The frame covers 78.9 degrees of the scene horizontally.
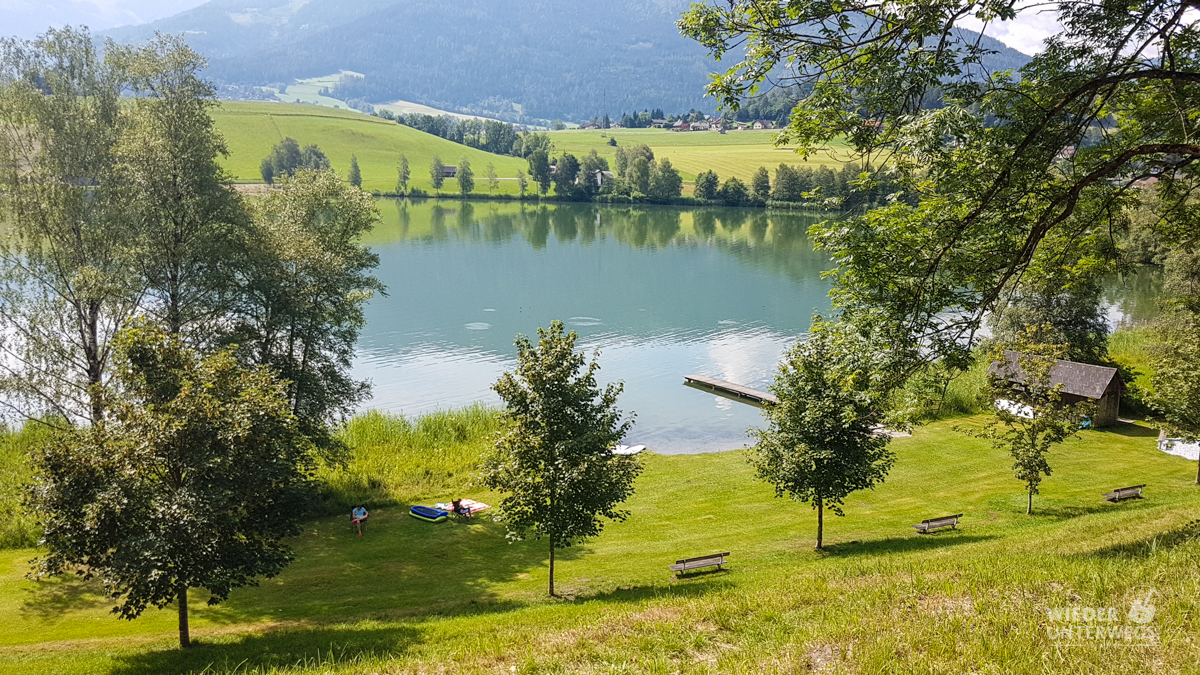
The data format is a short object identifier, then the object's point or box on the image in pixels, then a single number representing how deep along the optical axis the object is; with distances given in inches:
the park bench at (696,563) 851.4
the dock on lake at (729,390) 1894.7
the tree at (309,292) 1126.4
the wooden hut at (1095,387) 1537.9
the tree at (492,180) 7100.9
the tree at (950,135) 489.1
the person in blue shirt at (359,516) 1070.4
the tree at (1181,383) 1043.9
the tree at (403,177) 6781.5
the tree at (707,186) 6289.4
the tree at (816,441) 868.0
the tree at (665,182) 6417.3
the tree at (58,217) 1040.8
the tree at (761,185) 6067.9
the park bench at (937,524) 986.6
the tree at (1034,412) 1011.9
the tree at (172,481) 601.3
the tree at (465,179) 6825.8
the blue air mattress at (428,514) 1120.2
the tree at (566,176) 6791.3
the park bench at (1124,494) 1077.8
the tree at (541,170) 6993.1
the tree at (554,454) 750.5
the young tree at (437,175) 7066.9
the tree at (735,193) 6210.6
